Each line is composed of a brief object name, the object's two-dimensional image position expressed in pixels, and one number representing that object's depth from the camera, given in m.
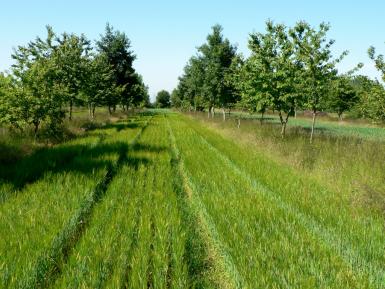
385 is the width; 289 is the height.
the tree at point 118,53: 43.41
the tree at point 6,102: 14.61
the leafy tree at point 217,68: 35.47
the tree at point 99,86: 27.75
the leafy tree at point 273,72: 18.03
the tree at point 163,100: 157.88
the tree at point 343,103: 54.12
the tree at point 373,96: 12.88
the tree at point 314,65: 16.47
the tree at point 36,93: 15.34
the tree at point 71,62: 23.00
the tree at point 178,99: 89.21
